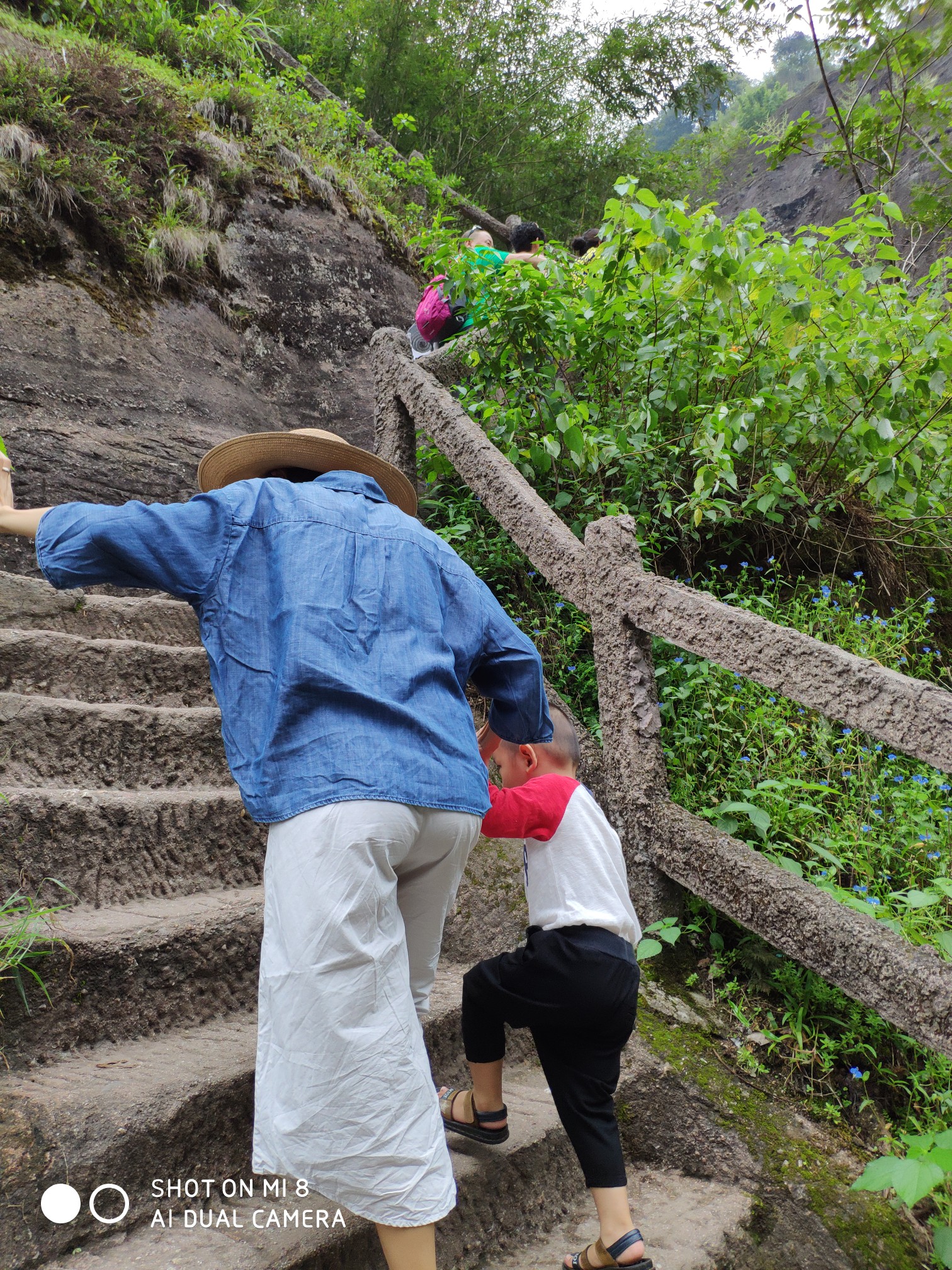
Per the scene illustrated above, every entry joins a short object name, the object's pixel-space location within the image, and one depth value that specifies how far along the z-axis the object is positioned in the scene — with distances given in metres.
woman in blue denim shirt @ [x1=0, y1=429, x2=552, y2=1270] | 1.27
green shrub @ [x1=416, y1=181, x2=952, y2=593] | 3.06
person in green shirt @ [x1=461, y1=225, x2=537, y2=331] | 3.61
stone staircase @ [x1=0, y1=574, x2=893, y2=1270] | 1.43
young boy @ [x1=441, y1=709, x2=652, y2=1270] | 1.67
